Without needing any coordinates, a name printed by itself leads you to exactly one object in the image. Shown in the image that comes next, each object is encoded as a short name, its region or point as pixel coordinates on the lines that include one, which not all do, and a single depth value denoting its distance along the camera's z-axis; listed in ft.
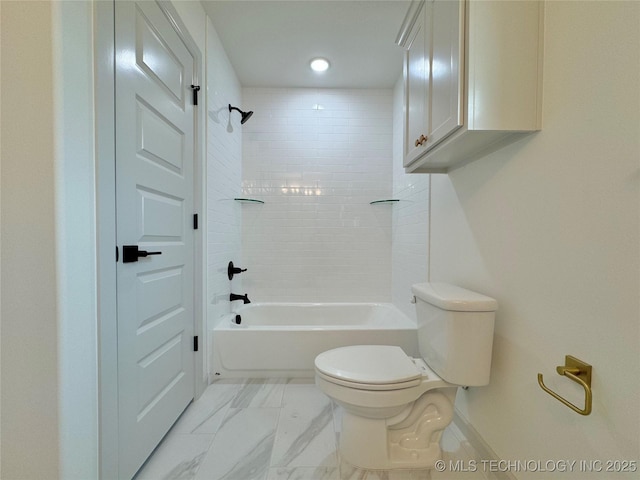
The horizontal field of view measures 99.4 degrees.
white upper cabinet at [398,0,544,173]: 3.04
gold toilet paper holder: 2.41
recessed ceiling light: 7.30
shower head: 7.61
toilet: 3.63
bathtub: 6.31
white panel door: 3.38
